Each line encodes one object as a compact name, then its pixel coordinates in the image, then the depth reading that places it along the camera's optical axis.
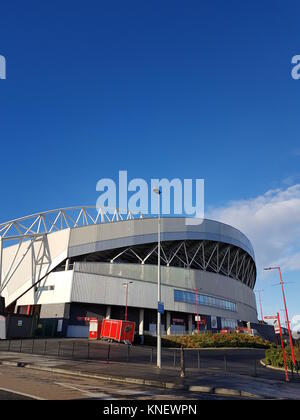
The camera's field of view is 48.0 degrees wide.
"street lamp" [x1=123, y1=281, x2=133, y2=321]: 57.31
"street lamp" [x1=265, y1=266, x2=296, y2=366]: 24.95
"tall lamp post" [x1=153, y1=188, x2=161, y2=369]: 20.36
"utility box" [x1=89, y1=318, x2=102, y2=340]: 45.75
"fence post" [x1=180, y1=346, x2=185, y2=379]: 15.26
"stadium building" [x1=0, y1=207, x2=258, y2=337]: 55.94
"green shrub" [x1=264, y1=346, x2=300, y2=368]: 26.77
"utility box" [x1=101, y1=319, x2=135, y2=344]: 42.56
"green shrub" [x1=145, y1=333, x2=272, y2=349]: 45.78
